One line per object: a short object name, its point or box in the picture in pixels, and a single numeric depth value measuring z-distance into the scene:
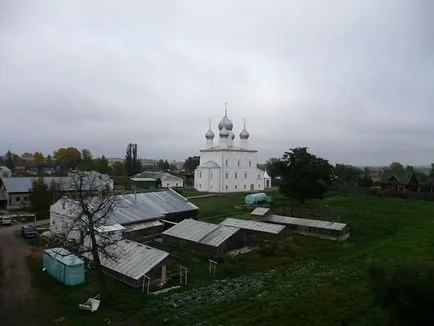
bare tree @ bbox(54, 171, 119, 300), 19.05
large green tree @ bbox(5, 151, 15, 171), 117.86
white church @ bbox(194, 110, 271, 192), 71.44
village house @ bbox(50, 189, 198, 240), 32.22
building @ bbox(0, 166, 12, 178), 77.31
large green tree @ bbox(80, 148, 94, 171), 99.00
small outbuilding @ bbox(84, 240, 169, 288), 21.31
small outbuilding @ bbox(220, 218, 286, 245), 31.89
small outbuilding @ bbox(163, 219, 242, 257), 28.12
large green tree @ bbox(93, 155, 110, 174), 96.69
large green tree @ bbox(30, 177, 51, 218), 42.56
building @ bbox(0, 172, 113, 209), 50.16
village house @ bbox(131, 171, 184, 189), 73.12
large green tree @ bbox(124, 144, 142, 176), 100.84
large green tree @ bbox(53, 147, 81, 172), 113.81
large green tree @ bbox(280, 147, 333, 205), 41.69
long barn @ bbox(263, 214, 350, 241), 32.69
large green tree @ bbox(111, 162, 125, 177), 96.50
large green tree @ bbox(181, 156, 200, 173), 113.47
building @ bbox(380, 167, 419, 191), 63.88
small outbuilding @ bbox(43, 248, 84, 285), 21.61
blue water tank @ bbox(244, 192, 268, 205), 50.01
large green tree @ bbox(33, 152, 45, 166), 139.66
